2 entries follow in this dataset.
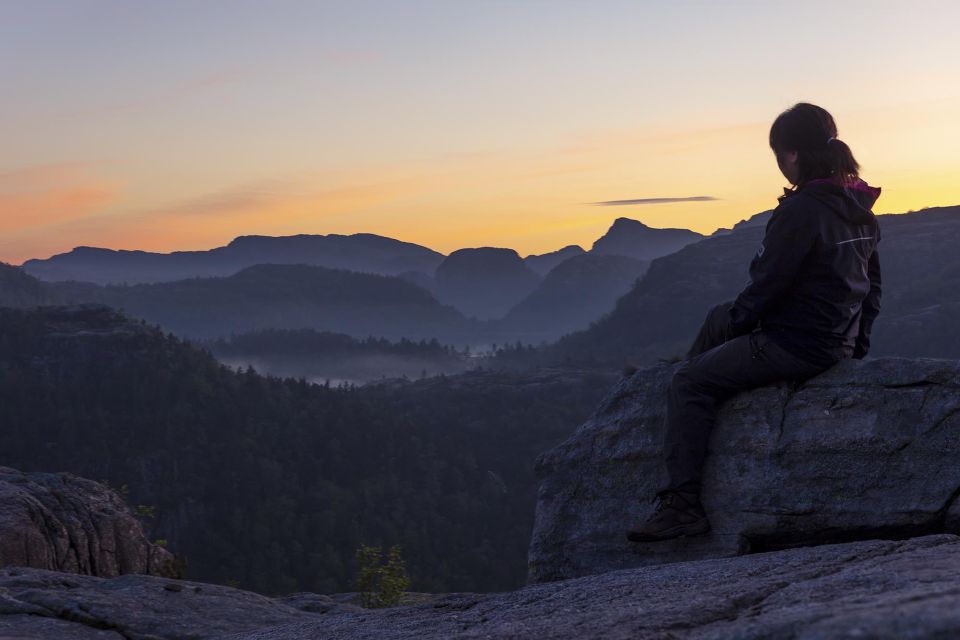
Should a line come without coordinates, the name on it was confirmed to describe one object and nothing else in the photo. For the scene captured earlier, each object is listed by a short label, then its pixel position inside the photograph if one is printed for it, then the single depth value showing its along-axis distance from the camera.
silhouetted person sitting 9.13
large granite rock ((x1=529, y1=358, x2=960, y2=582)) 9.16
